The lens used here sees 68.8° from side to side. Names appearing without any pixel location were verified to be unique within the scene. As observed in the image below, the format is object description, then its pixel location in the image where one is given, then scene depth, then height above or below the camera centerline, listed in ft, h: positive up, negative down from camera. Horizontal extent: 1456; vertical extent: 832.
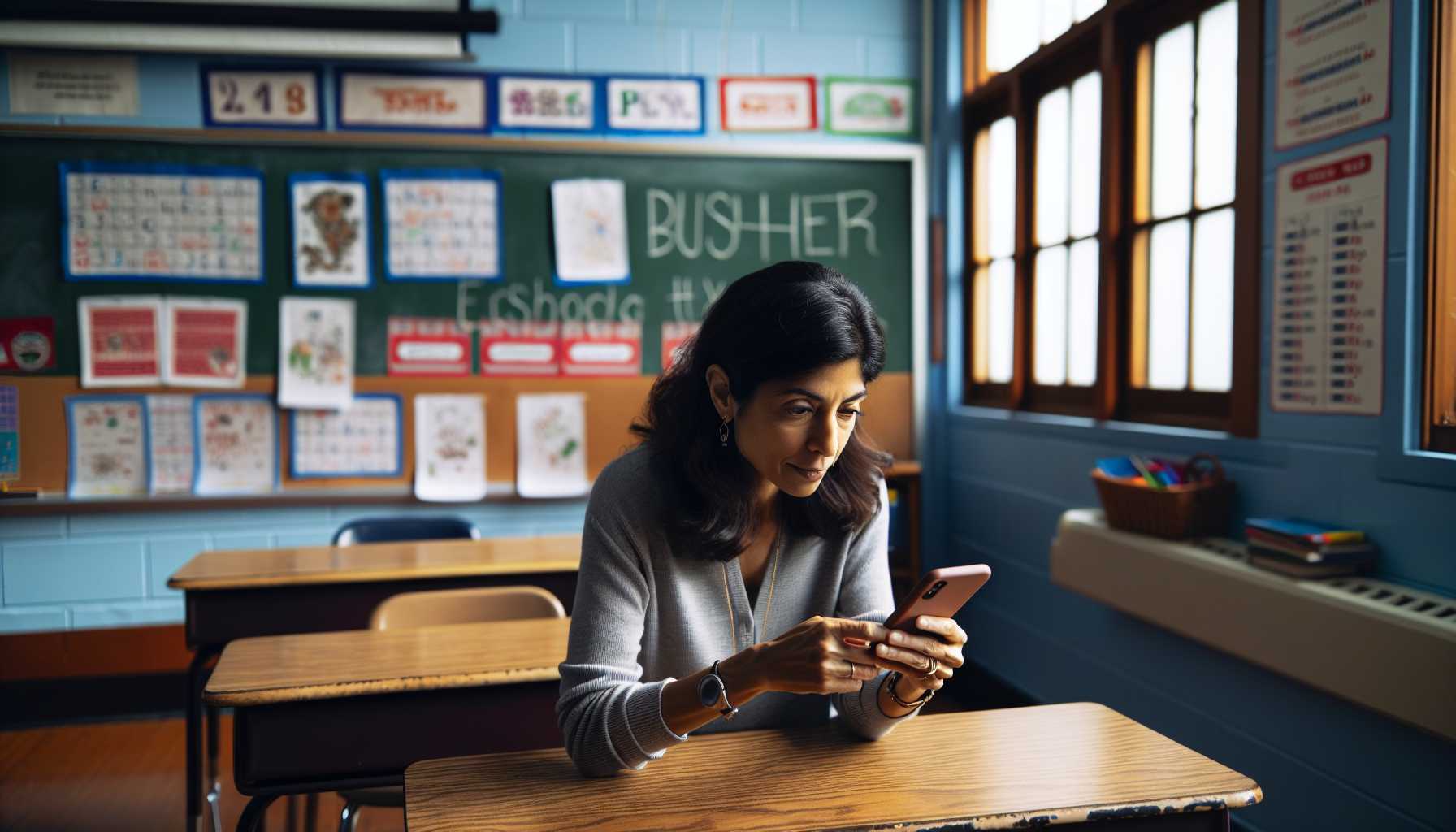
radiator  5.53 -1.56
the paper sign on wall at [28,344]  11.42 +0.31
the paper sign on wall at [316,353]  11.91 +0.21
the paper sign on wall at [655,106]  12.46 +3.10
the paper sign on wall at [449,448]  12.18 -0.90
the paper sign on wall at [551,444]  12.39 -0.87
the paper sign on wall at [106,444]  11.58 -0.79
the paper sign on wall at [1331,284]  6.41 +0.51
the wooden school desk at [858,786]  3.58 -1.52
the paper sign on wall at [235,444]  11.80 -0.81
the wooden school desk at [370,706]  5.16 -1.70
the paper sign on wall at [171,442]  11.72 -0.77
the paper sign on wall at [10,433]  11.44 -0.64
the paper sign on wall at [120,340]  11.55 +0.35
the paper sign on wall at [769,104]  12.70 +3.17
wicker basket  7.68 -1.04
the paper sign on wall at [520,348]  12.32 +0.25
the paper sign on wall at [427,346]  12.14 +0.27
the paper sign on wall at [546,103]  12.24 +3.08
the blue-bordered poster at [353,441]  11.97 -0.79
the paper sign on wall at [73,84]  11.39 +3.11
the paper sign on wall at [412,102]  11.94 +3.05
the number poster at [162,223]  11.48 +1.63
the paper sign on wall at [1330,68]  6.38 +1.87
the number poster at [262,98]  11.70 +3.03
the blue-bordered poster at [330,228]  11.89 +1.60
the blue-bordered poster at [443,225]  12.06 +1.66
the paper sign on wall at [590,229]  12.35 +1.63
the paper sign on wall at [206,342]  11.70 +0.33
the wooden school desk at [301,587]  7.87 -1.66
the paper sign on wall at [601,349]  12.46 +0.24
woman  3.88 -0.81
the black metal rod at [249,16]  11.16 +3.82
